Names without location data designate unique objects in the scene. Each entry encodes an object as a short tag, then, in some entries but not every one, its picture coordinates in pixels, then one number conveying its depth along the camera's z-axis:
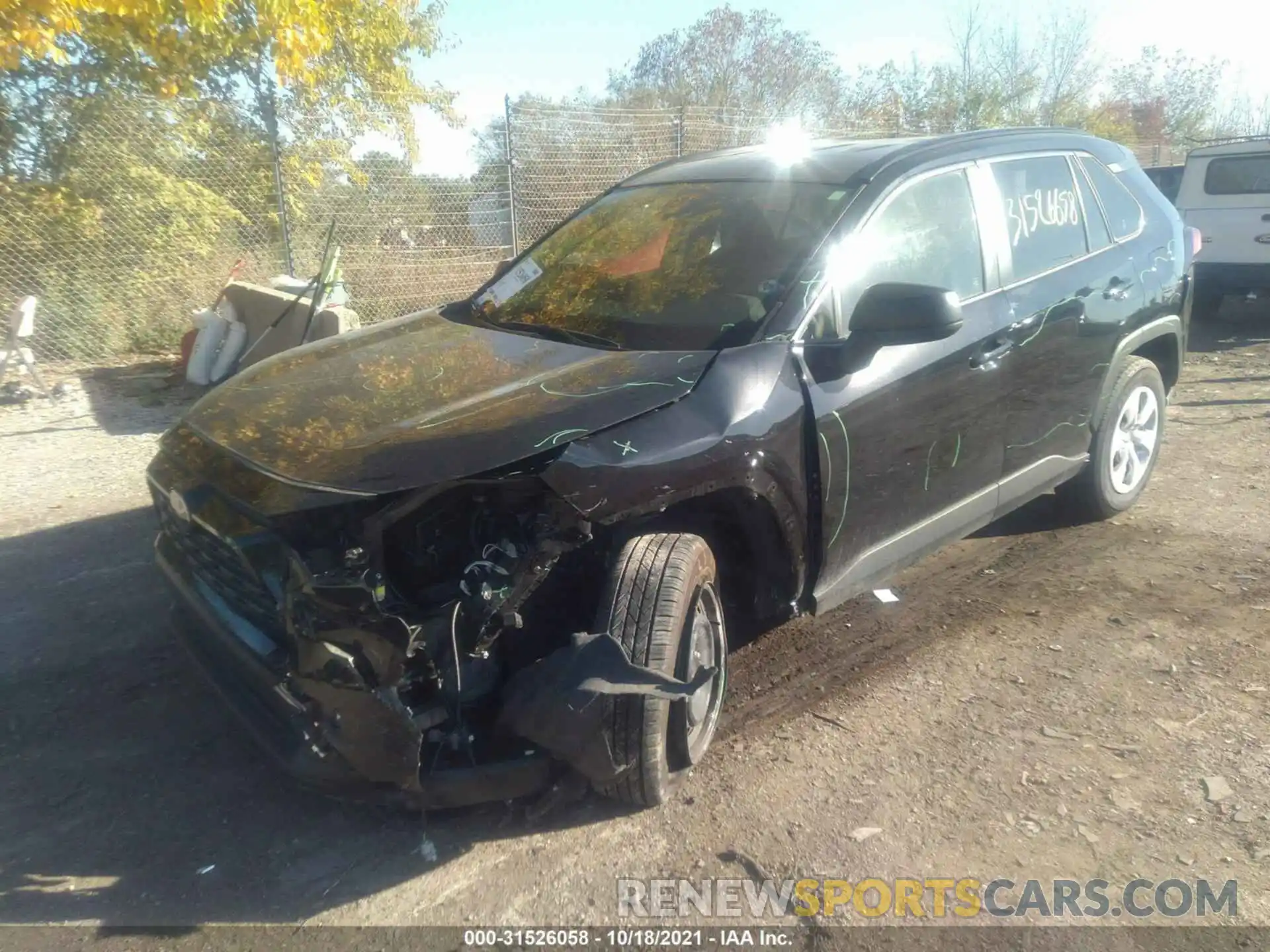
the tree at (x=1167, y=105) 32.22
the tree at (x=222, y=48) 7.19
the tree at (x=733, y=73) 24.59
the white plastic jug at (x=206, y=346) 8.33
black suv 2.53
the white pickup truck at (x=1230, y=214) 9.73
